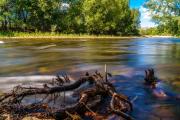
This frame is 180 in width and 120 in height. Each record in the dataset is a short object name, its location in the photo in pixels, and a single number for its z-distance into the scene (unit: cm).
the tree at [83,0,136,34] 3908
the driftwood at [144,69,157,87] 541
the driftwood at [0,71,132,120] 310
